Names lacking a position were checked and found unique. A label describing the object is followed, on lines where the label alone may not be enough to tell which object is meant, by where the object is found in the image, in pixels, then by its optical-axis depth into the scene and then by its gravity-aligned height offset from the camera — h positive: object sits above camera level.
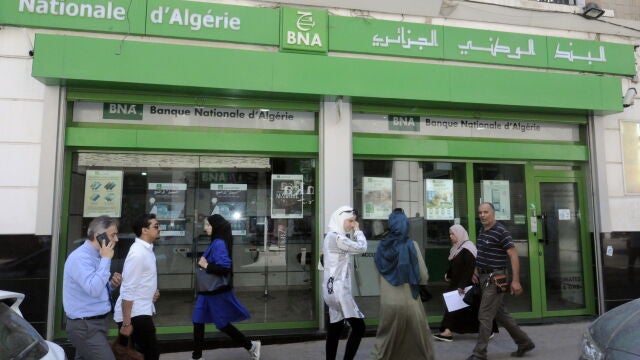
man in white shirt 3.69 -0.62
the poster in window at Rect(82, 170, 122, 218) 5.96 +0.34
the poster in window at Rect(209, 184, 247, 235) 6.47 +0.22
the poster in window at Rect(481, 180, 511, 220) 7.14 +0.37
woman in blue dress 4.71 -0.88
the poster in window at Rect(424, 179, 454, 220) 6.99 +0.28
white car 2.25 -0.64
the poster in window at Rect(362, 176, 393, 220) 6.71 +0.32
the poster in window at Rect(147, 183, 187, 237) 6.29 +0.19
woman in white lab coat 4.37 -0.65
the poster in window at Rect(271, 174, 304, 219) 6.53 +0.33
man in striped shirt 4.90 -0.65
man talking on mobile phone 3.21 -0.55
